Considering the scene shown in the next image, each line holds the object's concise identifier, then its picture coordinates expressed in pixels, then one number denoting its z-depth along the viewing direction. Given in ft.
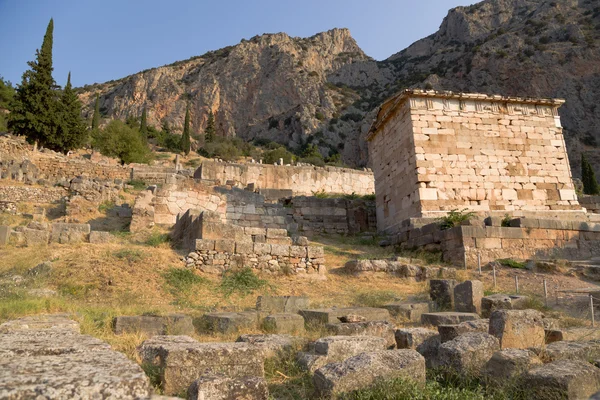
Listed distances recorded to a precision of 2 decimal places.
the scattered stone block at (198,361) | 11.73
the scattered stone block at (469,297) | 25.63
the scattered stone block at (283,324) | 20.43
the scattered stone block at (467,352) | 13.32
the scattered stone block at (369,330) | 18.39
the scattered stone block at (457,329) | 16.78
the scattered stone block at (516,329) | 16.22
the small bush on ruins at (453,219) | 43.39
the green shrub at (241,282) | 31.35
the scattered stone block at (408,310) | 24.52
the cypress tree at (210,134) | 199.97
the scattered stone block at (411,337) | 17.04
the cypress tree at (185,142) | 161.89
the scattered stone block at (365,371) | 11.23
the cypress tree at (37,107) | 100.37
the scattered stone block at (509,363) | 12.24
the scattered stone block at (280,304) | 25.58
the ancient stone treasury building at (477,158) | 49.47
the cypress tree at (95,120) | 148.11
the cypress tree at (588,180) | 120.26
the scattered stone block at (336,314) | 21.56
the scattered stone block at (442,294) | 28.07
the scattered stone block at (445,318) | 21.23
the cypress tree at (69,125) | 104.83
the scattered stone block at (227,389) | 9.73
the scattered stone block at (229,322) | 20.36
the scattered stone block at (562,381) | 10.55
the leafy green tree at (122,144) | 106.42
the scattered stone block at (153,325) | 19.08
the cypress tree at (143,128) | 165.25
